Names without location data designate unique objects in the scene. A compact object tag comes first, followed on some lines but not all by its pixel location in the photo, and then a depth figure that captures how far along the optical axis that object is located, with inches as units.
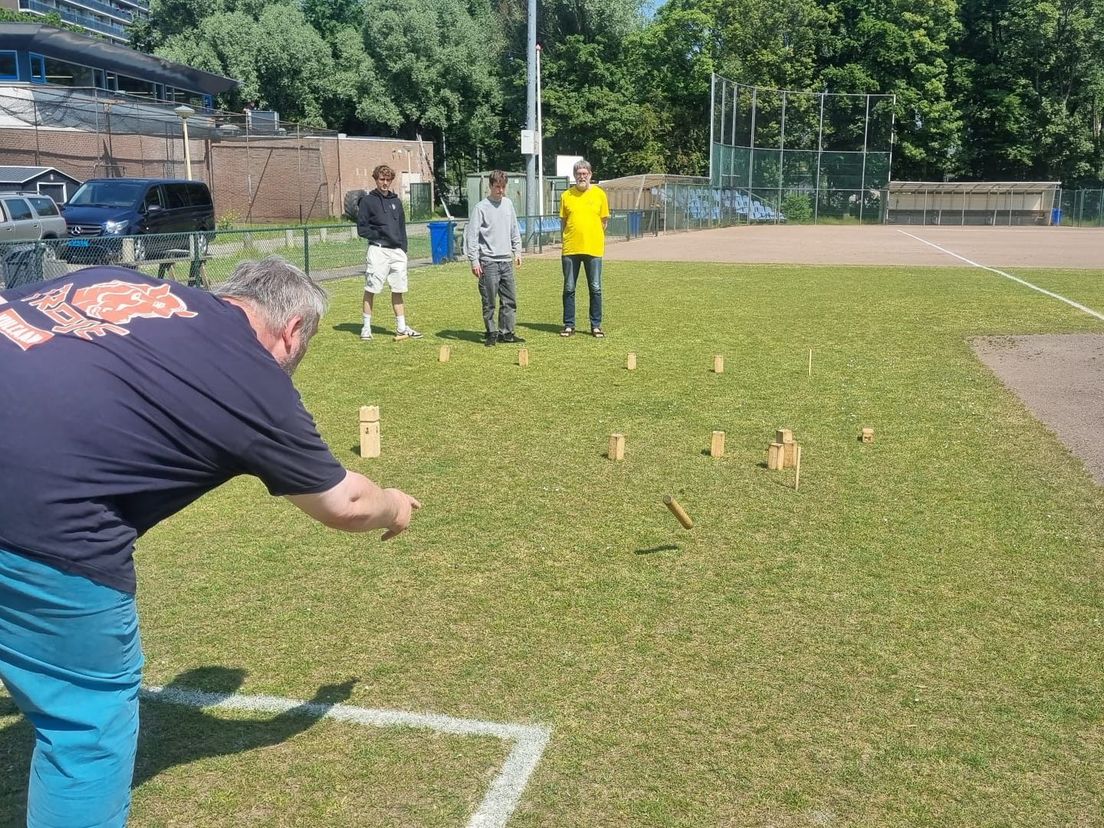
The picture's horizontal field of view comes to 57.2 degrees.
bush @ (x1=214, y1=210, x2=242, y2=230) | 1463.1
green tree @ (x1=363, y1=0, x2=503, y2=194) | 2433.6
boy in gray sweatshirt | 465.1
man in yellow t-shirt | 483.8
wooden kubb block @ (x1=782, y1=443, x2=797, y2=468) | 272.4
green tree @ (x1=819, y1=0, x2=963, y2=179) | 2274.9
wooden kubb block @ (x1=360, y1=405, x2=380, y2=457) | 286.5
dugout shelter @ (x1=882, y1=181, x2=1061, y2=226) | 2089.1
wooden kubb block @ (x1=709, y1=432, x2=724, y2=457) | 286.2
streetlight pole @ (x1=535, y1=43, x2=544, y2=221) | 1162.5
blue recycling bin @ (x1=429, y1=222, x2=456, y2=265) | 964.0
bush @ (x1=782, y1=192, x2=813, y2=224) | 1984.0
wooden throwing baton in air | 204.4
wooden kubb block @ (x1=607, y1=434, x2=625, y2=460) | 284.4
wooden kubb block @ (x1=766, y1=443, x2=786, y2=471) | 273.0
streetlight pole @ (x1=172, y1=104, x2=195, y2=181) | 1288.3
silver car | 832.3
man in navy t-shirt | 86.9
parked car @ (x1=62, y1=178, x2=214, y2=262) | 872.3
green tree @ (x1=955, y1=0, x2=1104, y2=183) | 2180.1
